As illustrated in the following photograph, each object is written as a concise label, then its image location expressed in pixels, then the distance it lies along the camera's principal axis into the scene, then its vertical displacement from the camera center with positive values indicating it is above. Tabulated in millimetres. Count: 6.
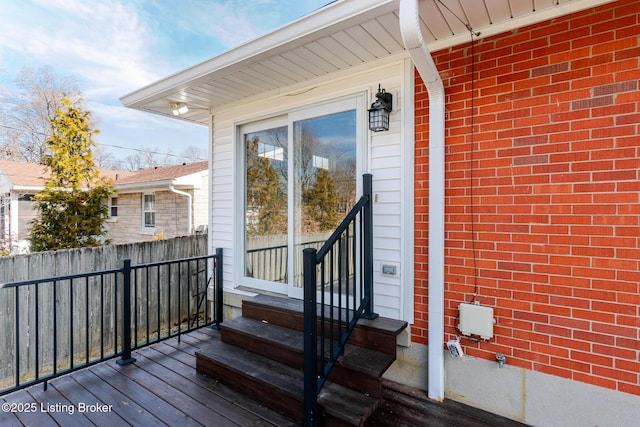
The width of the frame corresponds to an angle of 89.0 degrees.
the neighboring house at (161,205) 7926 +212
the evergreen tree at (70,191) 5504 +381
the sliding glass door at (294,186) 2943 +266
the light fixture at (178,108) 3600 +1188
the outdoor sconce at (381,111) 2521 +793
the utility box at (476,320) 2164 -728
